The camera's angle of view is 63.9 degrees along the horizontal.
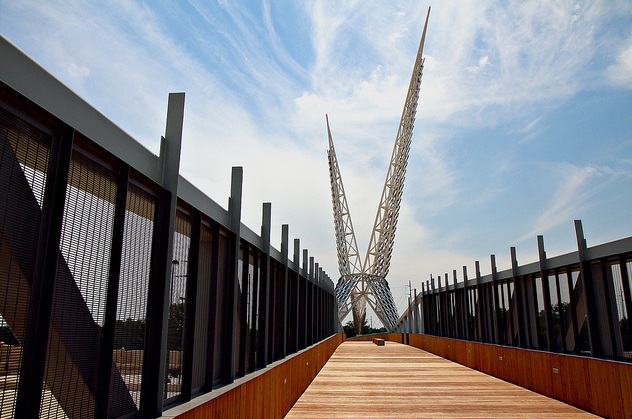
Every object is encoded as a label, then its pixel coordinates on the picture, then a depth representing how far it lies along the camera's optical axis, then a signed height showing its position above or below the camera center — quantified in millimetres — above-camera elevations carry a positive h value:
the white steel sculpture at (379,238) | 47406 +9335
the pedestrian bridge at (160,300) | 2756 +270
